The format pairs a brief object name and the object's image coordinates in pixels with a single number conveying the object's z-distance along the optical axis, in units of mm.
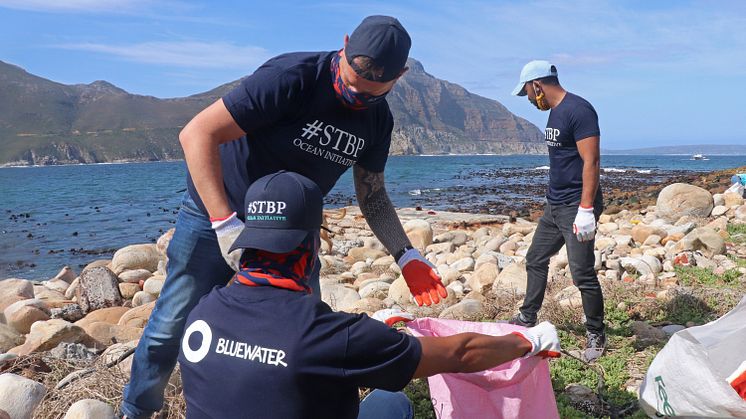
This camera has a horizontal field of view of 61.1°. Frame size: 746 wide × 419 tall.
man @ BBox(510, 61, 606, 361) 4562
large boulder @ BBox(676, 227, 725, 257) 7566
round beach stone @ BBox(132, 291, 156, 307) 8297
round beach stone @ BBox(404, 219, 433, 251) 12258
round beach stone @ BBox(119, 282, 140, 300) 8719
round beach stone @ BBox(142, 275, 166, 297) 8687
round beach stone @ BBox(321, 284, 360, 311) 7121
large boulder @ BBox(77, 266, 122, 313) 8375
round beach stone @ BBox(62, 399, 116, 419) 3074
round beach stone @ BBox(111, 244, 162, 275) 10320
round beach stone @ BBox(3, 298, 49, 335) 6988
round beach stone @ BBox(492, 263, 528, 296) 6590
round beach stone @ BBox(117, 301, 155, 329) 6566
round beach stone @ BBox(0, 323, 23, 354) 5696
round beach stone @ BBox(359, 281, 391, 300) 7590
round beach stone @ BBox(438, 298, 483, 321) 5547
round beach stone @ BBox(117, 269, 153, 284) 9477
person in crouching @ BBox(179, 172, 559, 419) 1913
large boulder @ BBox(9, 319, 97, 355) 4516
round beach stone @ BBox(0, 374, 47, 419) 3330
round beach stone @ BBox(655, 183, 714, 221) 13031
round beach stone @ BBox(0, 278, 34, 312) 8500
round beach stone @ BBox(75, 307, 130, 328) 7371
